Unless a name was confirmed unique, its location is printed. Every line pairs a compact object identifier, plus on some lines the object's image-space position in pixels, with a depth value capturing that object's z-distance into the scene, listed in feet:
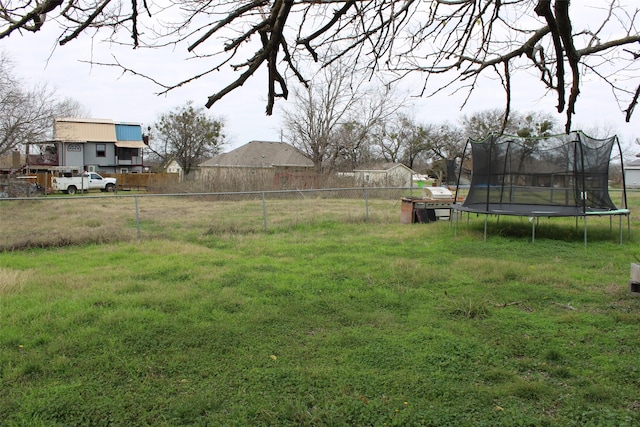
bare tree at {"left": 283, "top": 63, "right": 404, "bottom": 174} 126.82
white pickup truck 120.37
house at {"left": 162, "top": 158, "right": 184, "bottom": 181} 194.08
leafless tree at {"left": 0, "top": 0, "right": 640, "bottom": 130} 11.84
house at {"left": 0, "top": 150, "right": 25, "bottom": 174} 138.65
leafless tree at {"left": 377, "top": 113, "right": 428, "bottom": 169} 186.43
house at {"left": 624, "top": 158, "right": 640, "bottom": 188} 168.04
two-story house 154.61
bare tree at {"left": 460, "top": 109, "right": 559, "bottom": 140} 120.98
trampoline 38.83
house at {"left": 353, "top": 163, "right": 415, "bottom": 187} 108.88
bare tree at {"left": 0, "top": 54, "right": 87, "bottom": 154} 73.61
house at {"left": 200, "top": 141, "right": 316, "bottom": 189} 161.17
